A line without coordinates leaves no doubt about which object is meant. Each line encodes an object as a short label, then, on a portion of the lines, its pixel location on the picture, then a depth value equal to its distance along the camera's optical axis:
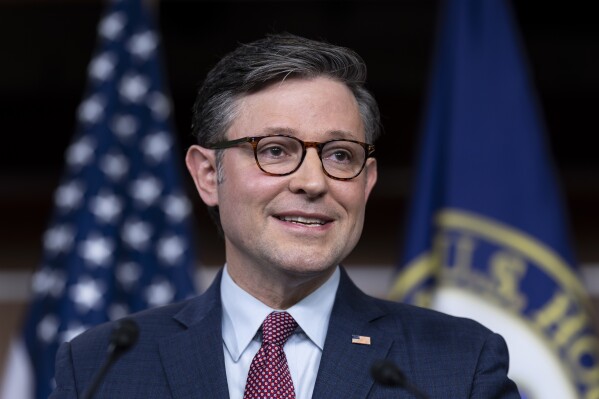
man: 3.37
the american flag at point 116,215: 4.27
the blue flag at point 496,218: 4.09
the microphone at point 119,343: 3.21
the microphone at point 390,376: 3.19
